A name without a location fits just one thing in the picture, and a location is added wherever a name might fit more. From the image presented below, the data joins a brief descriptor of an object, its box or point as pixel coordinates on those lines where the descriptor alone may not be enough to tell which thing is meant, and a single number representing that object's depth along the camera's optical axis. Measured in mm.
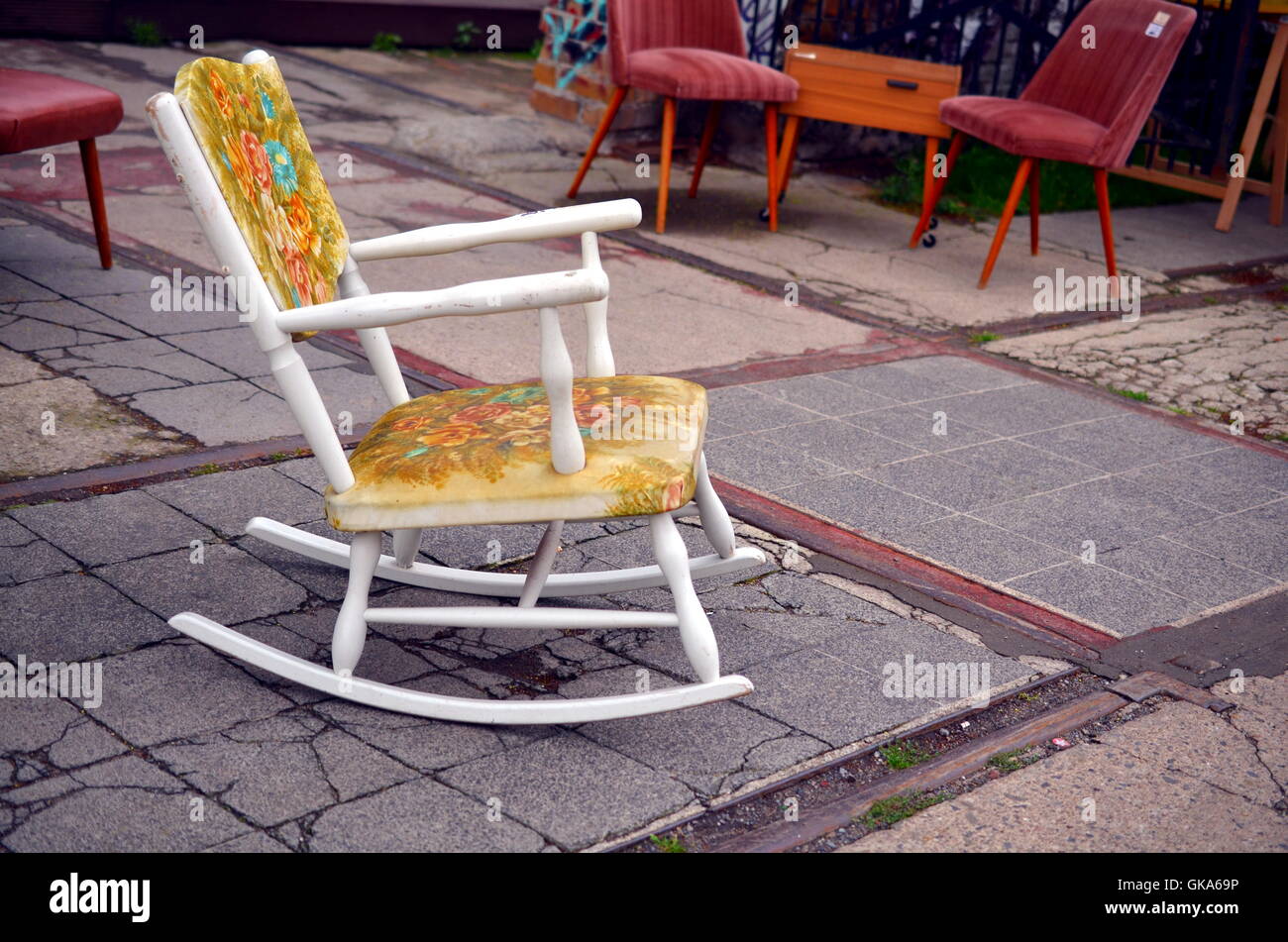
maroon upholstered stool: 3932
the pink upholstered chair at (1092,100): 5133
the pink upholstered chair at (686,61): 5406
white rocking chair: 2070
